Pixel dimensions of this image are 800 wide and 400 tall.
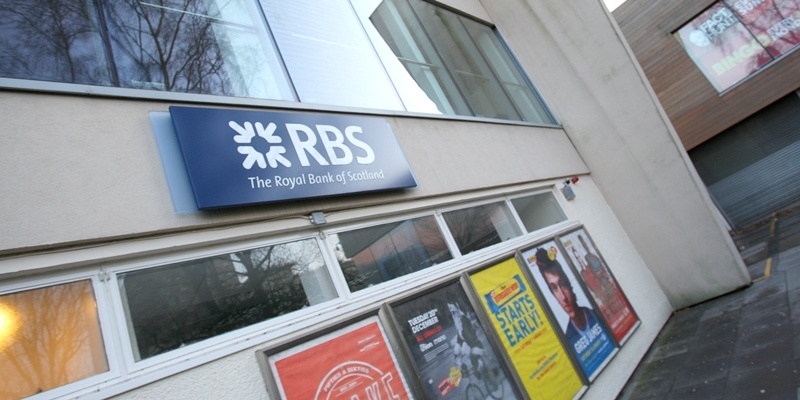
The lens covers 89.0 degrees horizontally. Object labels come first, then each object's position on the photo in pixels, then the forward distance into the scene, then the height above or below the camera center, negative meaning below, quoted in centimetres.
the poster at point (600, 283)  547 -59
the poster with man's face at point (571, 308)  463 -62
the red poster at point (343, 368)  259 -5
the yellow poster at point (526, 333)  391 -56
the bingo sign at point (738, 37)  1246 +368
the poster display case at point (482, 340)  277 -26
